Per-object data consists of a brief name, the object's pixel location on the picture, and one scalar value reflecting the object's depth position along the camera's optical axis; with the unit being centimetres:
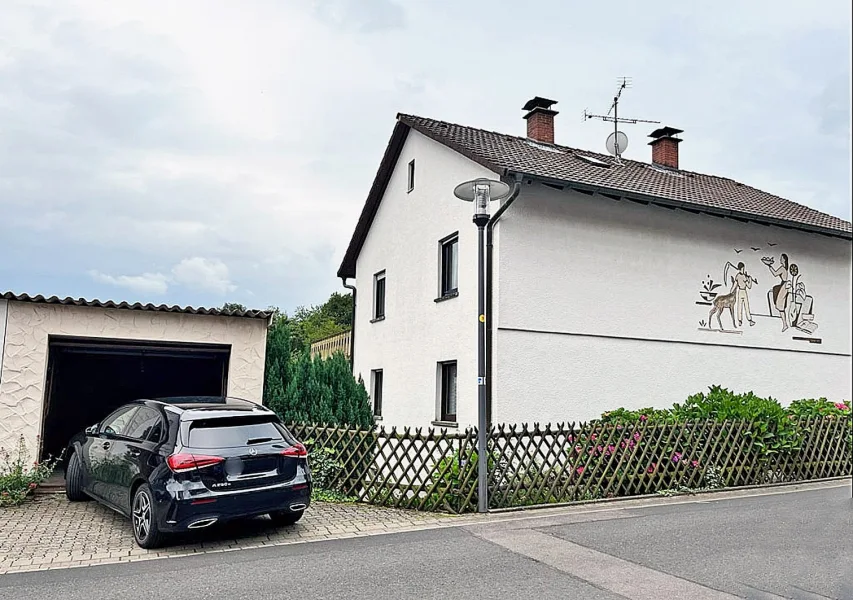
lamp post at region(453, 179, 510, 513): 901
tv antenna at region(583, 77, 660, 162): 1814
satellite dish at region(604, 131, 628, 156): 1816
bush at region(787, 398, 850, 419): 1245
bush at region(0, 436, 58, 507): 912
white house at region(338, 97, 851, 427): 1205
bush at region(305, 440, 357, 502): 980
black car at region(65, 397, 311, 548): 694
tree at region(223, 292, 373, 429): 1130
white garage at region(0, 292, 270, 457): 986
